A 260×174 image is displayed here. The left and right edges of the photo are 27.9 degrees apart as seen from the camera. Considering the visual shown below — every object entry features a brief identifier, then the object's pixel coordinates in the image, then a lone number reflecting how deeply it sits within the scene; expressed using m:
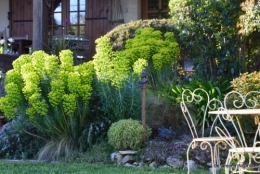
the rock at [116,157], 7.09
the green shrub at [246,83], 6.83
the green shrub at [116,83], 7.62
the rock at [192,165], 6.67
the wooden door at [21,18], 14.30
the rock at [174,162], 6.74
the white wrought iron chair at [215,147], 5.24
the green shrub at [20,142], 7.93
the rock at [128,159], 7.04
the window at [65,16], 13.81
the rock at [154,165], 6.85
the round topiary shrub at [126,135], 7.03
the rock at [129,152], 7.05
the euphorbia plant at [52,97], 7.47
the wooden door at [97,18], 13.43
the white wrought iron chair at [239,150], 4.71
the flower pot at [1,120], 9.38
